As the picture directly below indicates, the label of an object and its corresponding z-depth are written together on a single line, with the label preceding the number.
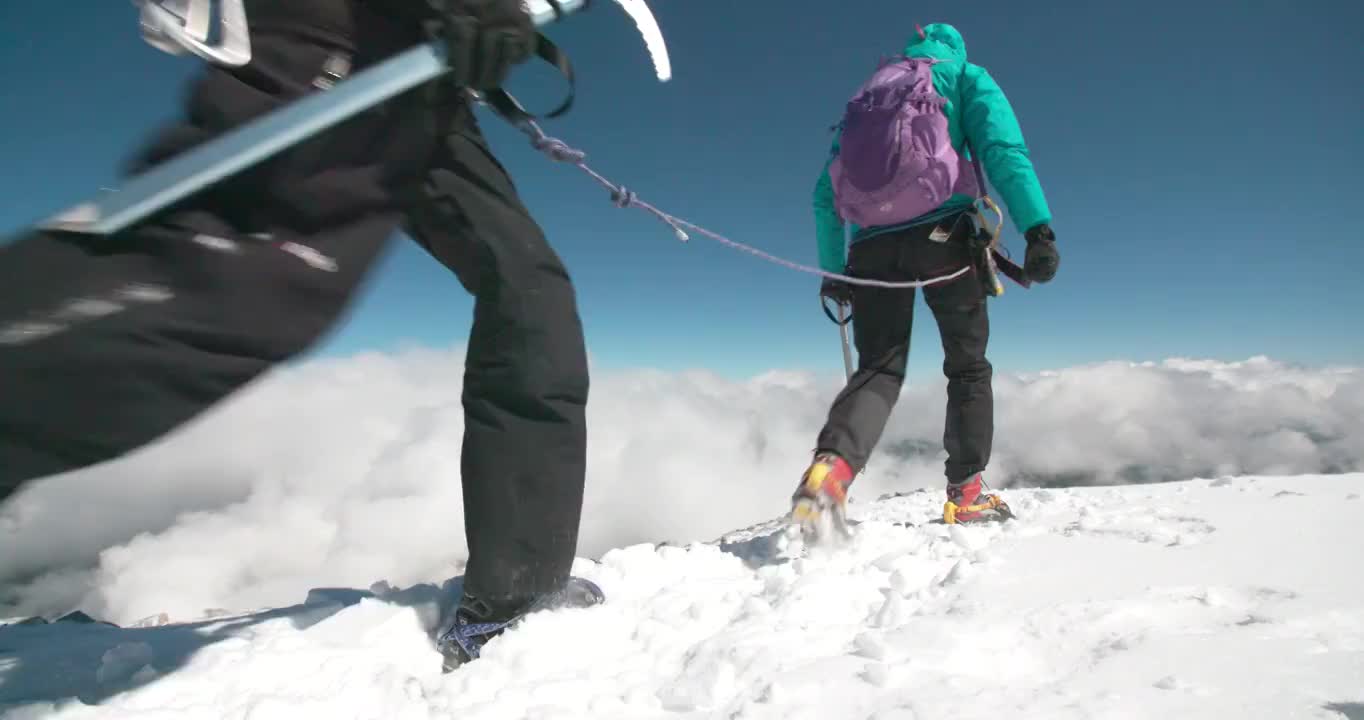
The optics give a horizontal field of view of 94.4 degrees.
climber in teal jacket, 2.90
